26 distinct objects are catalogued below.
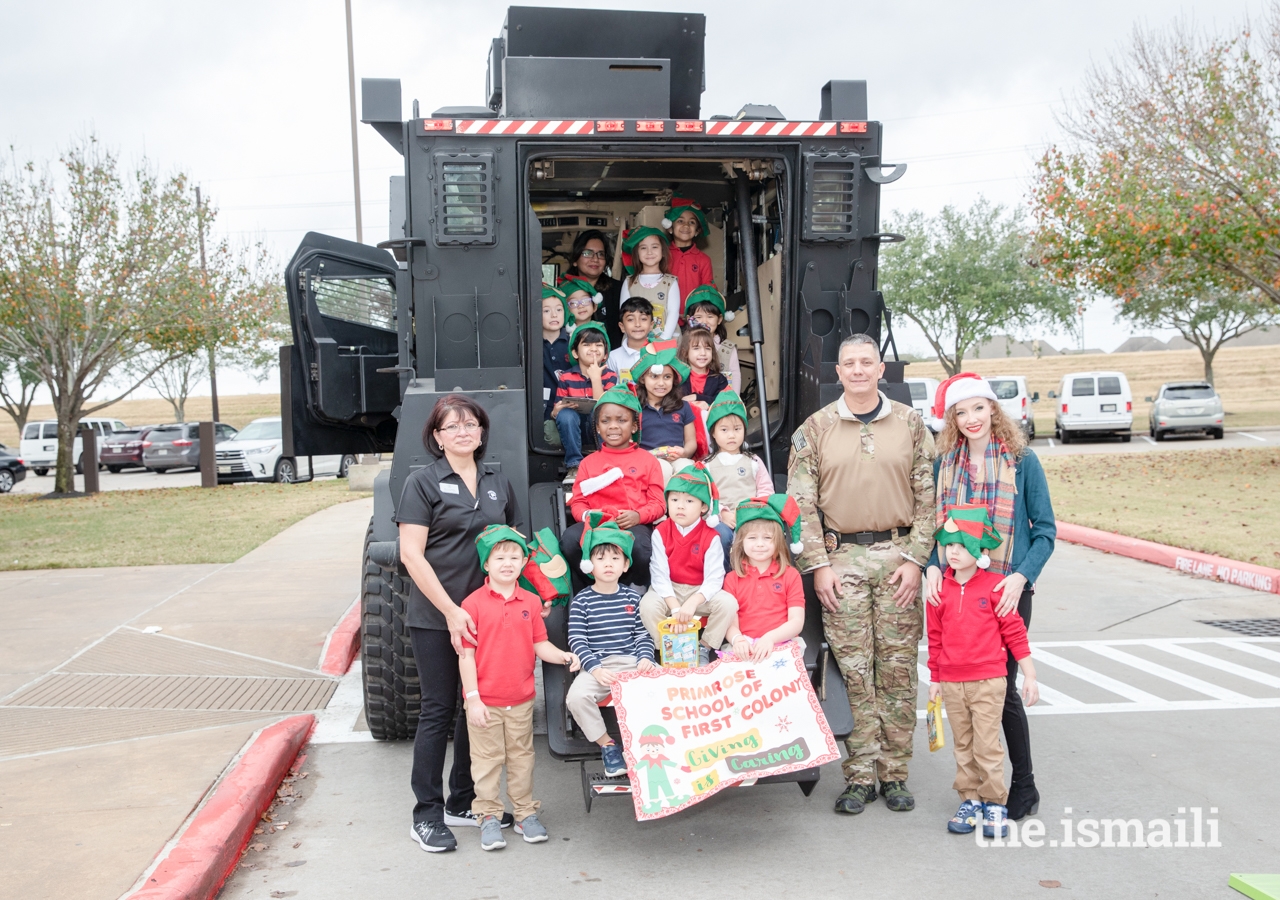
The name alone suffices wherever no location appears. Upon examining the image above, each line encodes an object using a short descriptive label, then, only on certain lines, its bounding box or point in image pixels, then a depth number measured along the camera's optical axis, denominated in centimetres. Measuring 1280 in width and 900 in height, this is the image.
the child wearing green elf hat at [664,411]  535
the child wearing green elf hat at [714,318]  632
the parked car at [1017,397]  2412
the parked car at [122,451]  3073
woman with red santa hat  421
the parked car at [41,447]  3023
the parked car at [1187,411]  2500
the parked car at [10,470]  2445
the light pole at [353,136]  2364
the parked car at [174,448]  2820
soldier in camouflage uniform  442
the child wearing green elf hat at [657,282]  672
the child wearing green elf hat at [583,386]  560
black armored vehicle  510
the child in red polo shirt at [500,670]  406
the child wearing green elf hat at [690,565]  437
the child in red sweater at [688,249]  689
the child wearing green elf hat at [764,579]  434
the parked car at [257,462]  2316
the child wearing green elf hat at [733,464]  500
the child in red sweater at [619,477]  480
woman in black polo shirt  407
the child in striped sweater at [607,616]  425
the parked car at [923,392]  2494
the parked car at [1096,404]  2566
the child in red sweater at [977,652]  412
